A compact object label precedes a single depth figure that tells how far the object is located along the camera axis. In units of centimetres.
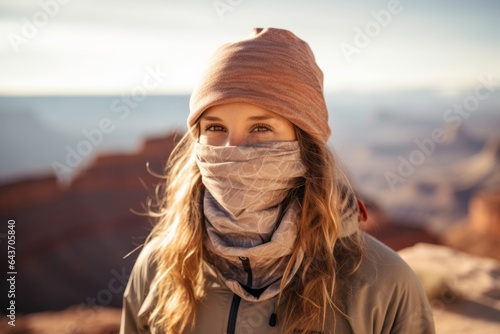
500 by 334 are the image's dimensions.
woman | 165
